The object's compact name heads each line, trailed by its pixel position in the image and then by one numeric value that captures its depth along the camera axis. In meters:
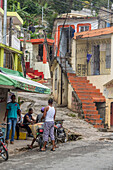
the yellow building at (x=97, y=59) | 20.78
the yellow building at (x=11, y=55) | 17.41
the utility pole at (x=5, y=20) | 20.95
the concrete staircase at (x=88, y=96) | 17.97
